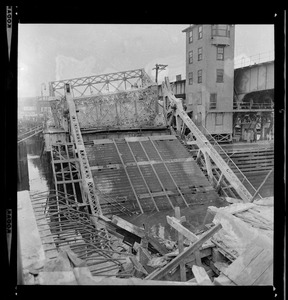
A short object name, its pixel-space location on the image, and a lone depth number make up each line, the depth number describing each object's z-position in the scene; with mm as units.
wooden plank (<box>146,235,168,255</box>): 7066
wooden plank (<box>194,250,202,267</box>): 5637
